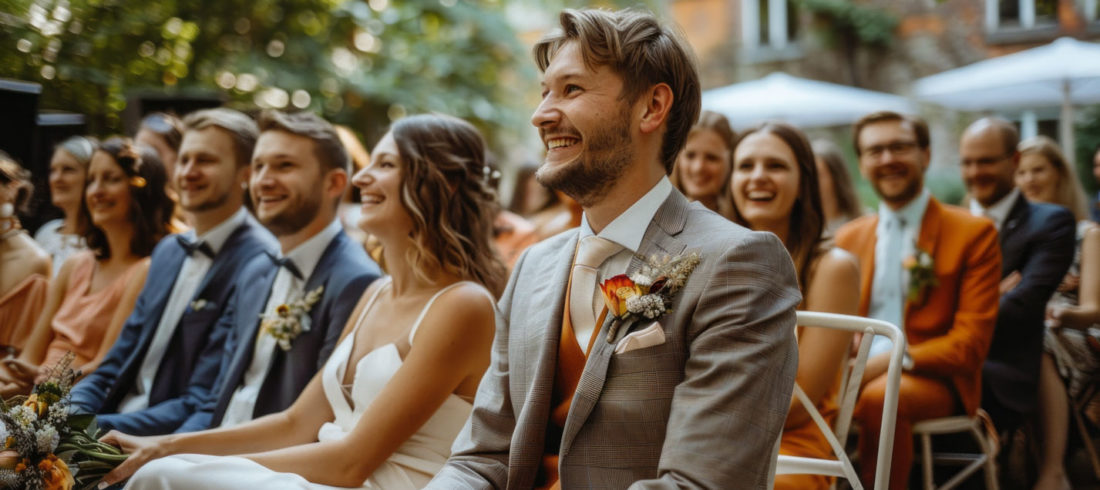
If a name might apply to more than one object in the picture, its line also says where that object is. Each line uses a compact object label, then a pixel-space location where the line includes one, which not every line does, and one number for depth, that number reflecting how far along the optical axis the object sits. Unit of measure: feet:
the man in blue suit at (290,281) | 12.38
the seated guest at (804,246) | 10.61
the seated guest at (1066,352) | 16.43
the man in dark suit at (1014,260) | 15.37
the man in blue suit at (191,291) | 13.87
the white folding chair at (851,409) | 7.95
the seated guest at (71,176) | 17.92
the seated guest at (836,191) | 20.95
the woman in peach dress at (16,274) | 17.40
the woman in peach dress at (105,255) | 15.96
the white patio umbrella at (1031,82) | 25.16
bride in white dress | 9.69
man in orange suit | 13.33
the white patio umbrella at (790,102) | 32.27
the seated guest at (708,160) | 15.07
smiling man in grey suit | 6.44
